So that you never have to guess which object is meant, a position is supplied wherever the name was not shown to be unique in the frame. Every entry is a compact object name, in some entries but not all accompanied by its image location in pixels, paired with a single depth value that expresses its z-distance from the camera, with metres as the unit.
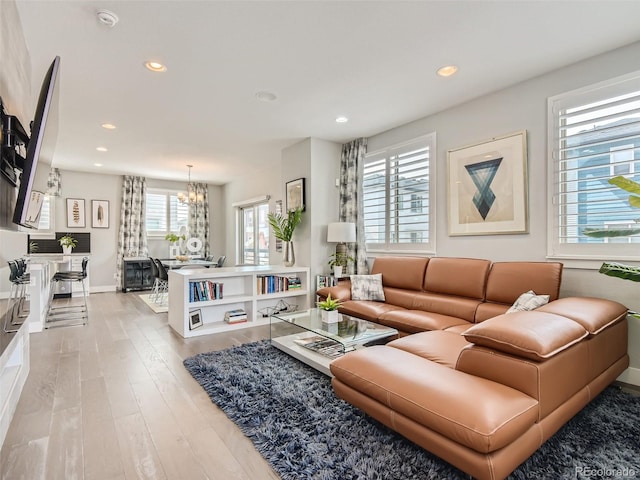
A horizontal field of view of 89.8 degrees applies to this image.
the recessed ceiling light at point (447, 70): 2.85
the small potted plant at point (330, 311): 3.06
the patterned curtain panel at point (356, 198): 4.73
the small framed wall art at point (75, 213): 6.80
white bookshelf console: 3.88
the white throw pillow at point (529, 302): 2.45
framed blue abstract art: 3.14
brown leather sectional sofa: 1.35
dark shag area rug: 1.56
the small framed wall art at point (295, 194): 4.88
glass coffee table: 2.65
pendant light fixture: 6.66
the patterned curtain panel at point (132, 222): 7.24
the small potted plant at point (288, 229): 4.86
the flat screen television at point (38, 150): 1.65
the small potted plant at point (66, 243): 6.51
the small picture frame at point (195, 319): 3.89
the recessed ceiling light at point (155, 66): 2.75
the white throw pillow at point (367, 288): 3.83
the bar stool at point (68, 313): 4.38
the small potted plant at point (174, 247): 7.86
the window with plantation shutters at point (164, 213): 7.73
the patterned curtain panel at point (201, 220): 8.15
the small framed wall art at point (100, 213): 7.06
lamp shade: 4.48
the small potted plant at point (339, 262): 4.45
